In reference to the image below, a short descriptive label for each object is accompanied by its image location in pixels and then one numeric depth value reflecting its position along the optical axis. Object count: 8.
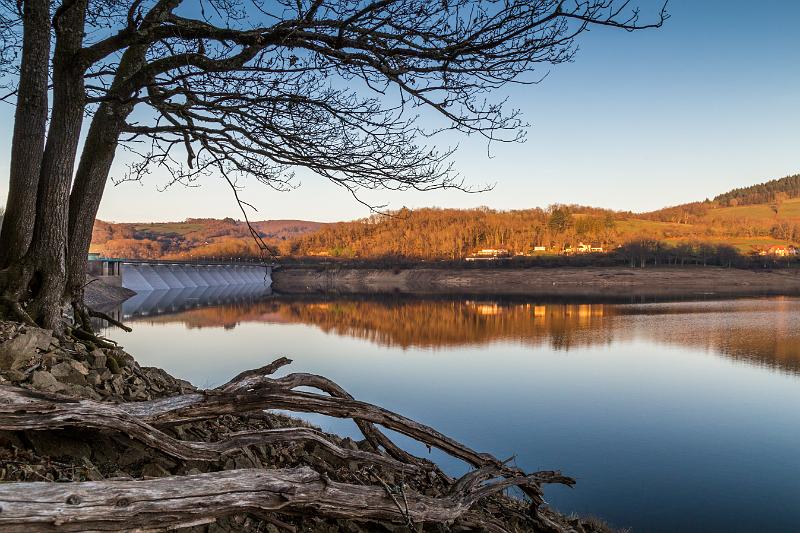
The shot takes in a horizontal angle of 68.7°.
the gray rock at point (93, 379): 5.57
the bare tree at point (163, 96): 5.94
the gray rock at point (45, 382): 4.94
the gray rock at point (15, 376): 4.84
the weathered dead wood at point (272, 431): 4.20
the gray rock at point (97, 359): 5.96
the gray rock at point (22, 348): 4.98
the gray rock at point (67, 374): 5.37
